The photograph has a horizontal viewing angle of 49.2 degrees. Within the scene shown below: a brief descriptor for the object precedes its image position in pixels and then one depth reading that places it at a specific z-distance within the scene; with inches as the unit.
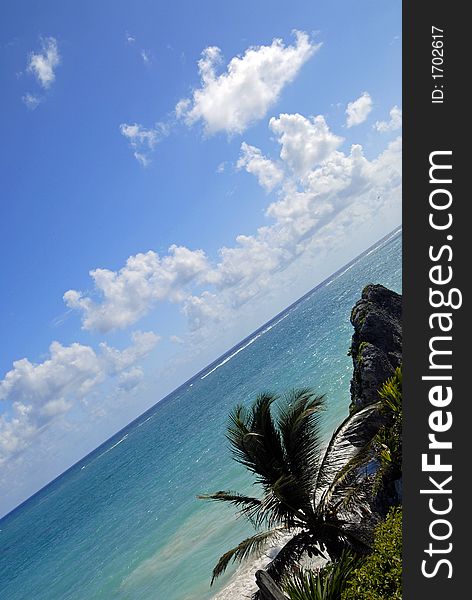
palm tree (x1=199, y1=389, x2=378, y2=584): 536.7
